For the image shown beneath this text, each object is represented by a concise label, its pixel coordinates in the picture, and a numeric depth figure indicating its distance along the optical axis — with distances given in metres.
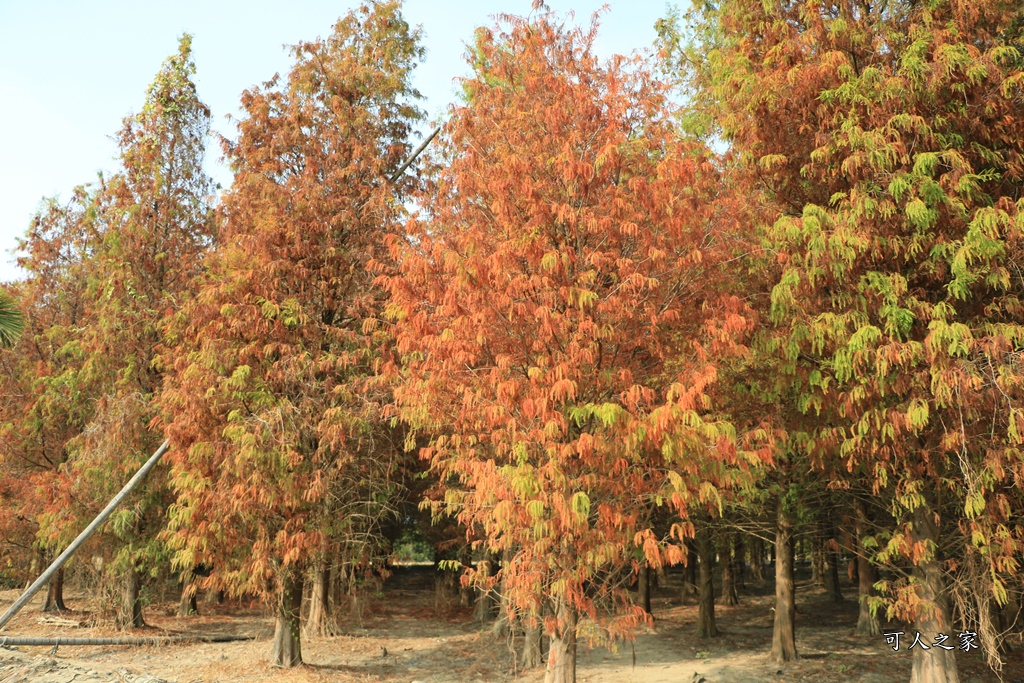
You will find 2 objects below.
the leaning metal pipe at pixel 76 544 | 11.57
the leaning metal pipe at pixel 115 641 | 13.74
